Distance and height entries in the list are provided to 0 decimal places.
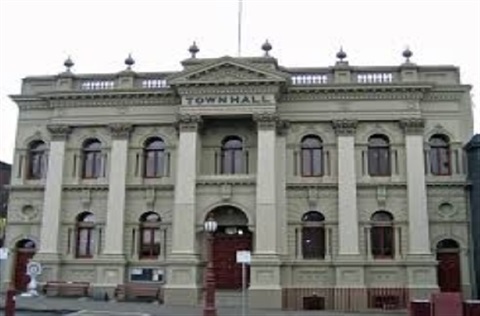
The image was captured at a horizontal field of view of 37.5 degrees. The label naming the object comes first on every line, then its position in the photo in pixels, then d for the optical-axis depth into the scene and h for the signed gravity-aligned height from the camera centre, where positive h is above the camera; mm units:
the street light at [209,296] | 22128 -93
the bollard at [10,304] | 21219 -396
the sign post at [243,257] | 23141 +1177
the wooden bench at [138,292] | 32781 +10
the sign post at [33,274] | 31406 +733
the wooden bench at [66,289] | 33312 +108
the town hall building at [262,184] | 32469 +5152
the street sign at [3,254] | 21875 +1114
